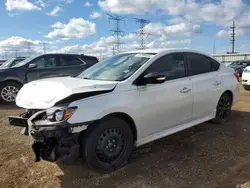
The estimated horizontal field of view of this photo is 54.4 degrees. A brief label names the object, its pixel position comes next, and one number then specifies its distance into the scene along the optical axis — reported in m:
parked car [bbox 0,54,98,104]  8.06
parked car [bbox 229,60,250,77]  18.55
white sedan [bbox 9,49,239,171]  2.88
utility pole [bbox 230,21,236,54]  61.15
